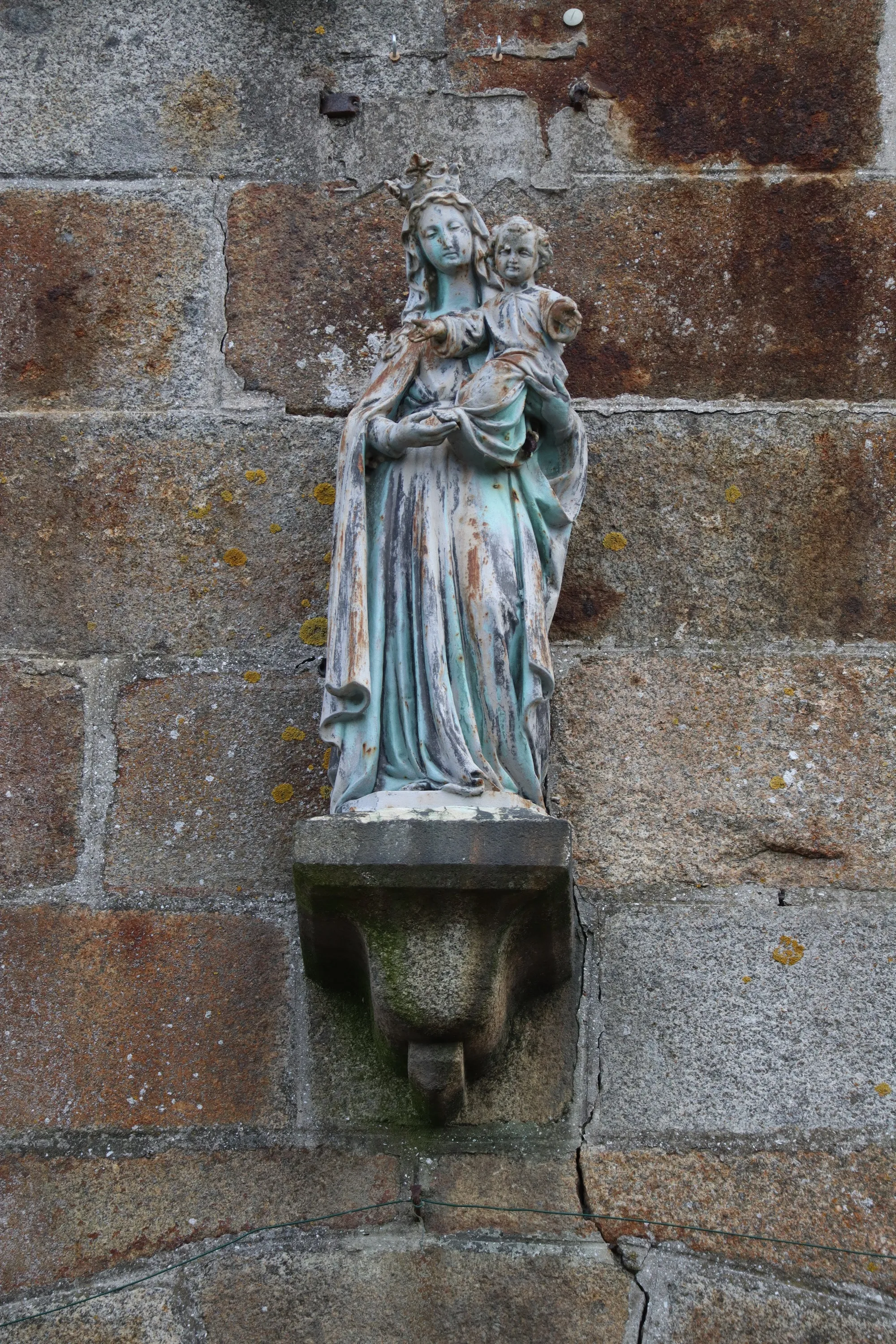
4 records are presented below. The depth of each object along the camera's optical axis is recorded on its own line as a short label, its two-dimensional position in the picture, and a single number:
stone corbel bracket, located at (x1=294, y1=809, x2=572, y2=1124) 6.82
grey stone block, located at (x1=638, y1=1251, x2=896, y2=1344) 6.96
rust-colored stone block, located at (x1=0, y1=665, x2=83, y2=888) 8.16
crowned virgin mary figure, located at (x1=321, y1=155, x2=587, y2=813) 7.29
